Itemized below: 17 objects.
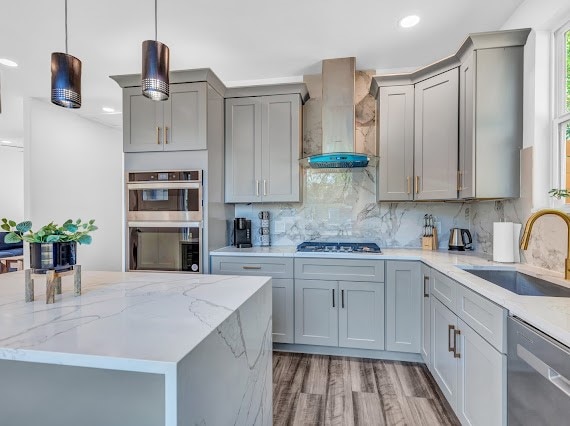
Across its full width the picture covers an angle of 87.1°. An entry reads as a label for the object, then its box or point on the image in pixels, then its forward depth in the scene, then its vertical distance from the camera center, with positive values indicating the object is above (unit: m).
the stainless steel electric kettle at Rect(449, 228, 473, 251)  2.73 -0.28
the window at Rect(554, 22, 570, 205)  1.83 +0.65
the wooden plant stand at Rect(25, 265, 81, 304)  1.10 -0.27
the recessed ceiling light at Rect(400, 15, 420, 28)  2.21 +1.42
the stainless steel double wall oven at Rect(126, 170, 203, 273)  2.66 -0.09
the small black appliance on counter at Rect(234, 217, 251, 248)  3.03 -0.24
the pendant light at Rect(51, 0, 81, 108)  1.37 +0.61
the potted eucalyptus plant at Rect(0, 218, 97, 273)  1.13 -0.13
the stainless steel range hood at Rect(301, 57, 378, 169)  2.76 +0.94
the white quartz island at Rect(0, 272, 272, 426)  0.72 -0.37
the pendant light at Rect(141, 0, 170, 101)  1.36 +0.65
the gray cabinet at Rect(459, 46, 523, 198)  2.11 +0.63
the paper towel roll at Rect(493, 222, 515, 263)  2.05 -0.23
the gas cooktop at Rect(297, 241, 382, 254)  2.63 -0.35
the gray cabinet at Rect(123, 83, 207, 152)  2.67 +0.82
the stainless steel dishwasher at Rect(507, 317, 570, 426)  0.90 -0.57
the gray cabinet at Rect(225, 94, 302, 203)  2.91 +0.60
